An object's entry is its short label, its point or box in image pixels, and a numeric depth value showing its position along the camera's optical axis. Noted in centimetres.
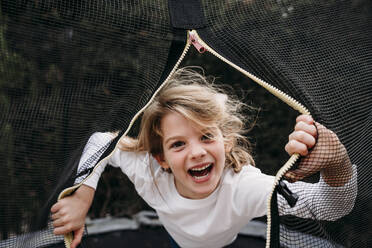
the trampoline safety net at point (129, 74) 88
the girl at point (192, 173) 112
